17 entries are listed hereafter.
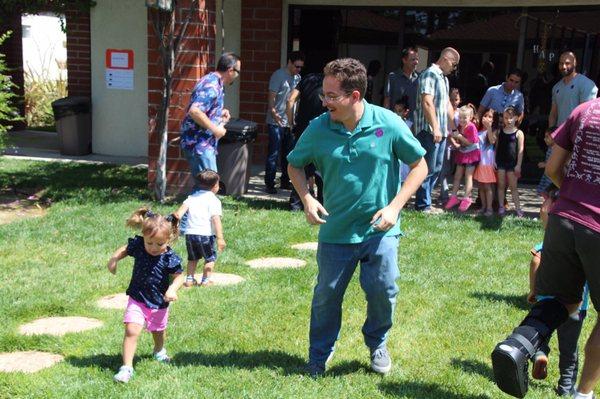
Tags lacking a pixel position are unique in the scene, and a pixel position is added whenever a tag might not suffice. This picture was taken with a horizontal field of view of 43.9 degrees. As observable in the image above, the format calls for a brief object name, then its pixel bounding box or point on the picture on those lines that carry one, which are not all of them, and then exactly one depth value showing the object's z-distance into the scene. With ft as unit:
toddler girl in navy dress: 13.76
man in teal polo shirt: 12.83
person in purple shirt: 11.62
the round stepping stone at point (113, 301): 17.87
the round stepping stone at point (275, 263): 21.62
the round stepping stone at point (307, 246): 23.85
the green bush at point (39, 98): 56.44
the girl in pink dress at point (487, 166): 30.19
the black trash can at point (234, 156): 32.19
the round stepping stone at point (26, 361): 14.07
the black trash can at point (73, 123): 42.52
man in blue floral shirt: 24.35
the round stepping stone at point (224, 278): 20.04
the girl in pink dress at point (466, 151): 30.78
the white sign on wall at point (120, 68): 42.39
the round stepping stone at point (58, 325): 16.03
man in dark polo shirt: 31.63
